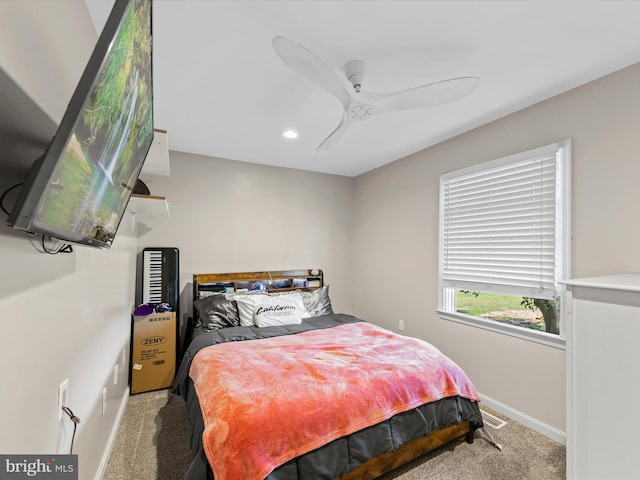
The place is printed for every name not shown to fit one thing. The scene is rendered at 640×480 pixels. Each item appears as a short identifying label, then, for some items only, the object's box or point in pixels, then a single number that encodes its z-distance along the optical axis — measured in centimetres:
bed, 148
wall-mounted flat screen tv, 61
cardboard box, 297
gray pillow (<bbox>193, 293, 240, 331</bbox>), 308
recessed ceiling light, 297
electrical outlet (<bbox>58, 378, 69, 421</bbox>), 117
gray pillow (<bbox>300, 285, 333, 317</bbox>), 364
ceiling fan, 146
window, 231
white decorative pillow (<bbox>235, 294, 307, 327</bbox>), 317
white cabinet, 116
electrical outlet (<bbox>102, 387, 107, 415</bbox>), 190
